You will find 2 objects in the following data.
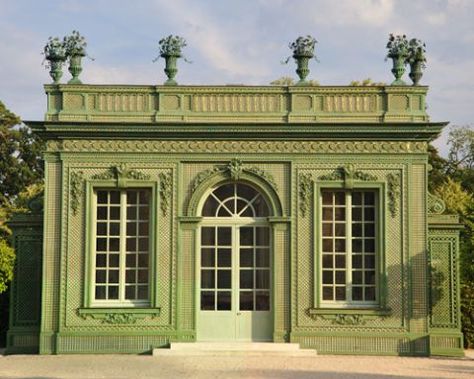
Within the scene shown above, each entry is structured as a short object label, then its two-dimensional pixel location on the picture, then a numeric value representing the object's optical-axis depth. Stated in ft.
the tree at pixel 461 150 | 137.49
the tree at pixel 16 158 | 141.18
